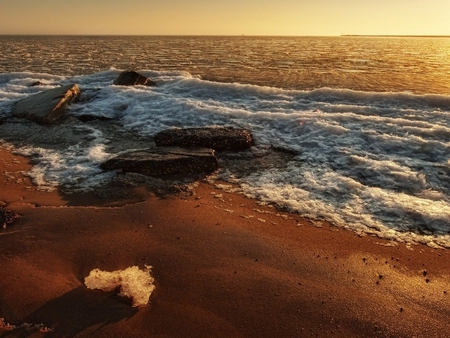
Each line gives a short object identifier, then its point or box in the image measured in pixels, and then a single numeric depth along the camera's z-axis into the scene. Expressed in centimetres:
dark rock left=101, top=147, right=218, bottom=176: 561
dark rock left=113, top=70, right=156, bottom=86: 1303
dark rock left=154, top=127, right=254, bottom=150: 672
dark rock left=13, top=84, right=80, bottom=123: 899
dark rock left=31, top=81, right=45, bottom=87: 1445
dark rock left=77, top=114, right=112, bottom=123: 928
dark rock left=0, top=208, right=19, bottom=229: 391
